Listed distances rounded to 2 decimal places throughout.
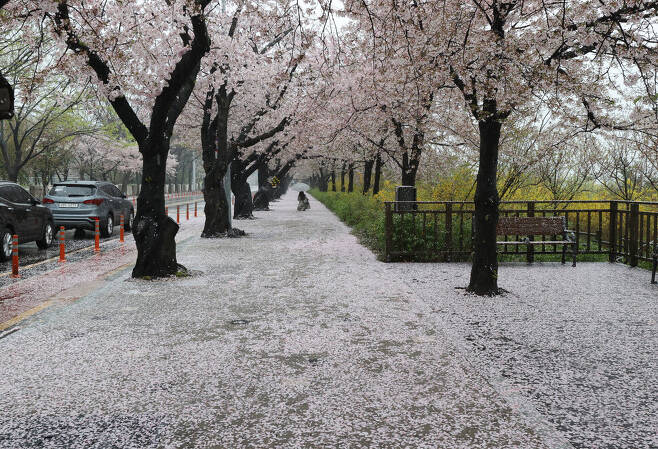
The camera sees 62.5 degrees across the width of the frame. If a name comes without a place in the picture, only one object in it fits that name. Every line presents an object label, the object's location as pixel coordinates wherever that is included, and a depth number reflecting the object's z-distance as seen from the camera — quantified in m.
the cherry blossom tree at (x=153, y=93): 8.90
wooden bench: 11.67
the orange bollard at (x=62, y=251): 12.15
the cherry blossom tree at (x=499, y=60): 7.69
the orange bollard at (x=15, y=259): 10.05
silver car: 17.23
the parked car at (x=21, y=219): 12.38
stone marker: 13.97
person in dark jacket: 37.25
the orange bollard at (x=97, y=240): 14.02
